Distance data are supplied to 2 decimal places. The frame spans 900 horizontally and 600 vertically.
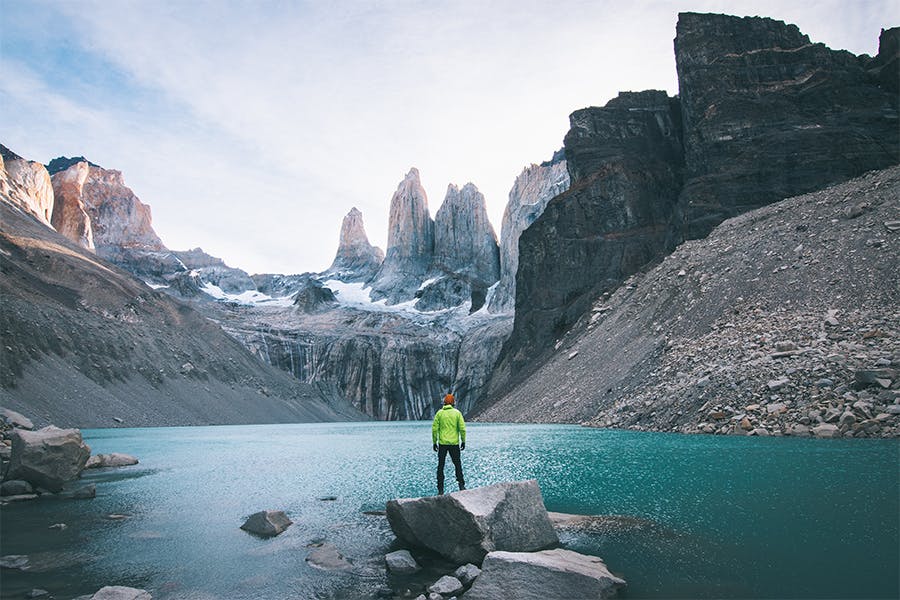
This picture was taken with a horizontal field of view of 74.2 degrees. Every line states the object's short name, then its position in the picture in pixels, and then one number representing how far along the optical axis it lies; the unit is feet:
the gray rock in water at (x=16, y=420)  87.66
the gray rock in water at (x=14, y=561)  32.99
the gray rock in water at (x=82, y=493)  58.03
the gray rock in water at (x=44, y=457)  59.41
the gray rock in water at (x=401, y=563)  32.37
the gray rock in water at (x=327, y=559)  33.51
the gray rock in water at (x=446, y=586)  28.35
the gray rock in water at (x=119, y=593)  26.49
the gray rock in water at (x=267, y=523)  41.65
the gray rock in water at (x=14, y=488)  57.31
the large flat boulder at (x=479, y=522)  33.37
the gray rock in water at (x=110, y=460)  87.54
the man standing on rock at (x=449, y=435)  46.21
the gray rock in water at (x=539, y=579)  26.45
